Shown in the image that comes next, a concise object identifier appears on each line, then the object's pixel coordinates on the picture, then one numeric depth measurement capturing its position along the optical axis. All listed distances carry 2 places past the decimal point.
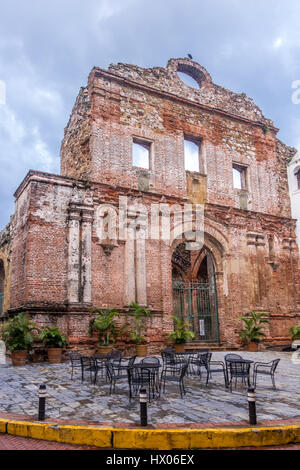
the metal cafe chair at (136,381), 6.48
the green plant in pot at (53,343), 11.27
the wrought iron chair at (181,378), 6.56
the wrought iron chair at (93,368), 7.84
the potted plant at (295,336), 15.43
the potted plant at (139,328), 12.75
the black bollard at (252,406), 4.86
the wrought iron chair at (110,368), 7.00
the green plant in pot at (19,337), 10.76
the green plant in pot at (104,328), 12.09
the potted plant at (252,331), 14.93
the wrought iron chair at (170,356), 8.52
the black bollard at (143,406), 4.81
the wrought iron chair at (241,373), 7.20
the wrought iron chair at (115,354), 8.73
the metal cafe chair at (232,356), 8.72
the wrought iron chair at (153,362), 7.12
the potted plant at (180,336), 13.34
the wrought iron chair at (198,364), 8.23
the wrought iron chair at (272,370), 7.47
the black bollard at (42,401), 5.12
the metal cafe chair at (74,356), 8.49
